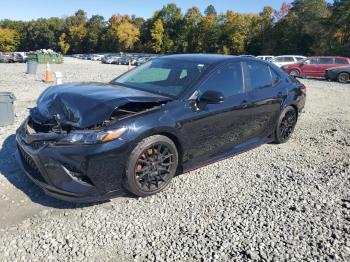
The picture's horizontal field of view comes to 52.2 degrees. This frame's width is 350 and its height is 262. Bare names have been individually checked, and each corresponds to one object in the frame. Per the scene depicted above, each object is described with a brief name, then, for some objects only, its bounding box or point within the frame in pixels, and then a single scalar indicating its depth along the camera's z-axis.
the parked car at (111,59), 53.44
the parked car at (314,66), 21.39
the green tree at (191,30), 75.69
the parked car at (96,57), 66.69
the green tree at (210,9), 98.69
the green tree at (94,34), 101.00
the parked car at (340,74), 19.62
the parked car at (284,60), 25.58
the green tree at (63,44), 106.54
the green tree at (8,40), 106.25
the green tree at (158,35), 82.19
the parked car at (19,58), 44.00
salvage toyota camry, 3.60
